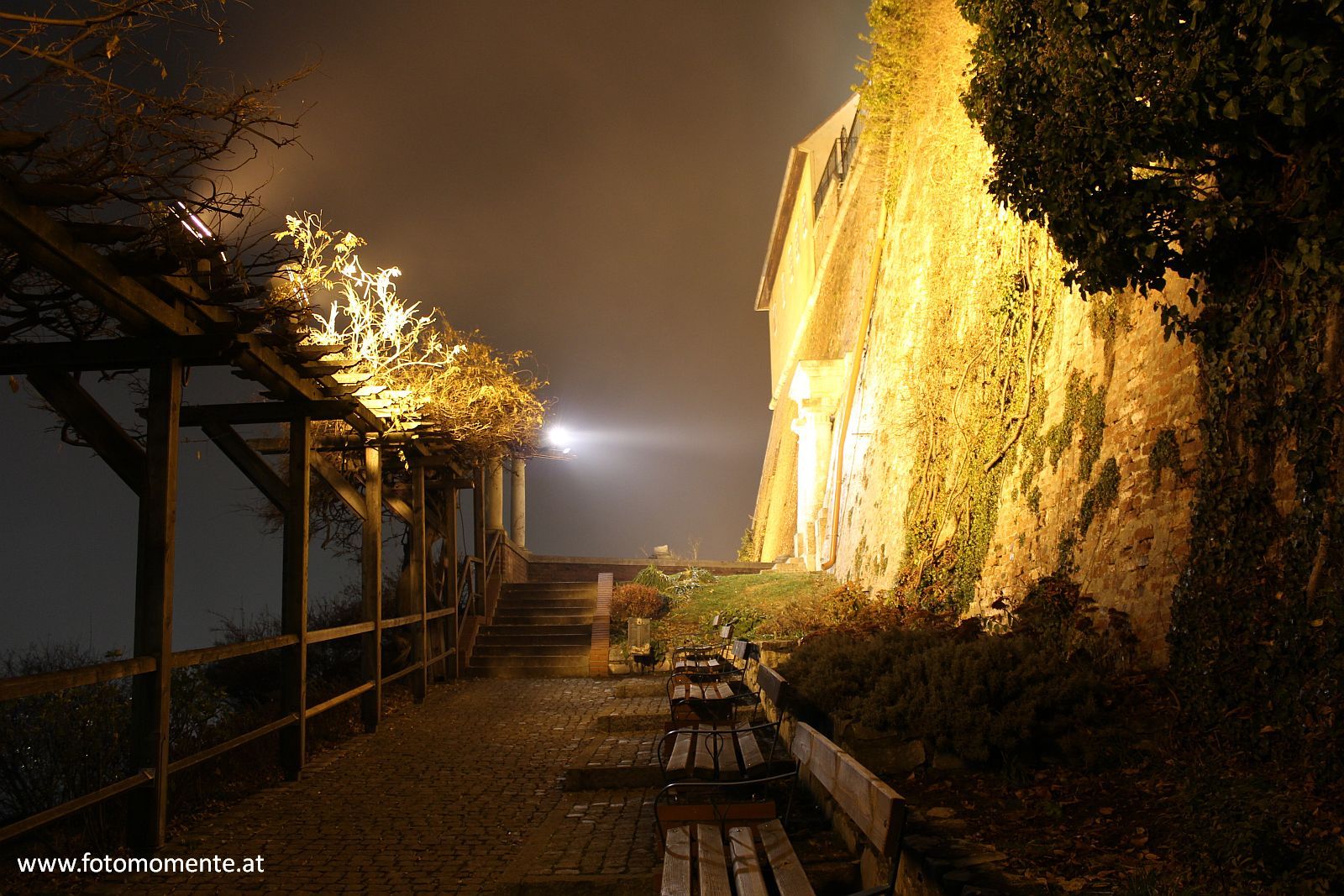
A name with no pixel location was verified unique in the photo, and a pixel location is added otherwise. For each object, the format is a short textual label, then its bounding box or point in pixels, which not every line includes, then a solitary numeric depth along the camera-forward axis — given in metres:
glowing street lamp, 16.00
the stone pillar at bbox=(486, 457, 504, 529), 17.14
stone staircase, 13.79
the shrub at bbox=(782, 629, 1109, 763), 4.43
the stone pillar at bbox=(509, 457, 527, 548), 19.17
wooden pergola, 4.61
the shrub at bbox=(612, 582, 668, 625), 15.83
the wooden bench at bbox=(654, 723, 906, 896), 2.93
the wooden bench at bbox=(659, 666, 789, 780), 5.02
